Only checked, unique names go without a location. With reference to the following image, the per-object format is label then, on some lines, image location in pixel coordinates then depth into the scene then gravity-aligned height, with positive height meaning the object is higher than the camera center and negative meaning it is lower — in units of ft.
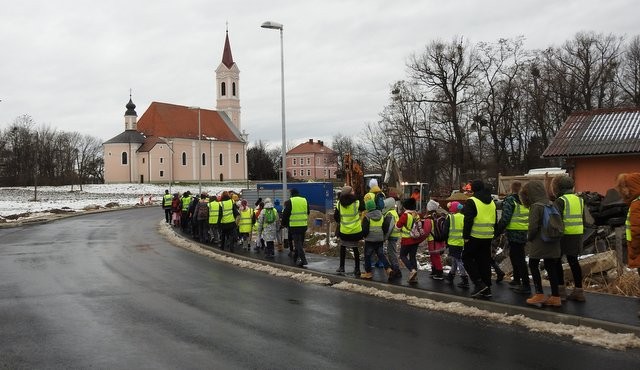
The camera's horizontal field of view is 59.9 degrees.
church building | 290.97 +20.31
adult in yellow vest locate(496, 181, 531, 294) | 28.63 -2.82
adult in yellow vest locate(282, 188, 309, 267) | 41.81 -3.06
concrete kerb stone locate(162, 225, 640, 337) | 22.35 -6.30
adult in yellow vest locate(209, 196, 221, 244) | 57.77 -3.44
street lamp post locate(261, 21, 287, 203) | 60.70 +5.00
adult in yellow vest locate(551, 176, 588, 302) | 25.62 -2.25
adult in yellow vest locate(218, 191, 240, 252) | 53.88 -3.80
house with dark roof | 62.64 +2.93
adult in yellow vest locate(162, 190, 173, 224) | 91.50 -3.96
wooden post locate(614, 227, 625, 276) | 31.12 -4.50
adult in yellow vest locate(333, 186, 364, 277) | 35.27 -2.64
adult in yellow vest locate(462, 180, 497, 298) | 27.66 -3.01
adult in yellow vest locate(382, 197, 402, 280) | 34.97 -4.04
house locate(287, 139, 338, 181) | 443.32 +12.15
